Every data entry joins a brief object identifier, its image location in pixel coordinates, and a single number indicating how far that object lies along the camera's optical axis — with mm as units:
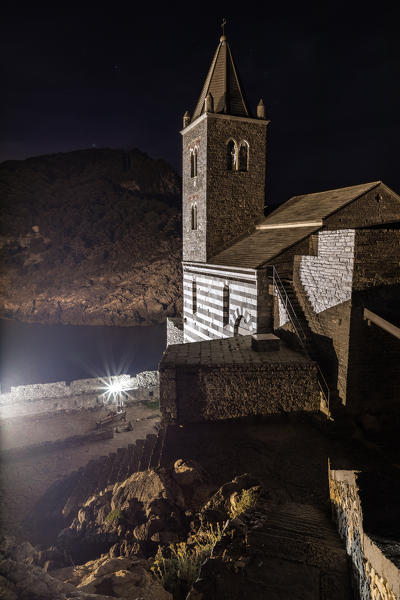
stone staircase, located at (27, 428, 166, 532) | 10422
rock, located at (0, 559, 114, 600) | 4027
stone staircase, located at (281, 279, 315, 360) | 13094
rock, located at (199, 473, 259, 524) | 6840
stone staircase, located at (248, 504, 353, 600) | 3949
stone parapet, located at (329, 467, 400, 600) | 3201
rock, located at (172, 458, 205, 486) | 8258
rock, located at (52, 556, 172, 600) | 5000
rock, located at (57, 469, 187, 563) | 7105
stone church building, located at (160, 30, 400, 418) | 11375
